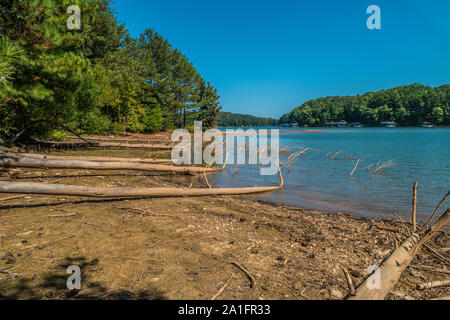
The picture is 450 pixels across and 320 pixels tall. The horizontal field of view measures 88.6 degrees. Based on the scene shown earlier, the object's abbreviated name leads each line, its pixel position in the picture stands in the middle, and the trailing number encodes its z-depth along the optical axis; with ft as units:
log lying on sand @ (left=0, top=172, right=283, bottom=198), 17.70
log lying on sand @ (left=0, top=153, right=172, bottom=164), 27.37
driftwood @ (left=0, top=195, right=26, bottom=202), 19.23
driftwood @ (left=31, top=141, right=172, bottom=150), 51.03
